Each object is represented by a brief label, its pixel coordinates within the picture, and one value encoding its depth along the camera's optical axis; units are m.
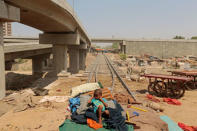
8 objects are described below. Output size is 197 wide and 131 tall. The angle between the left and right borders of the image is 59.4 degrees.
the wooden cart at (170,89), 10.22
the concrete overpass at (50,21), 8.12
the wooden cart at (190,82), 12.78
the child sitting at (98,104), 5.33
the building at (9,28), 115.92
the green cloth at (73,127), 4.84
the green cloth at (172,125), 5.70
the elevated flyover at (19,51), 18.17
